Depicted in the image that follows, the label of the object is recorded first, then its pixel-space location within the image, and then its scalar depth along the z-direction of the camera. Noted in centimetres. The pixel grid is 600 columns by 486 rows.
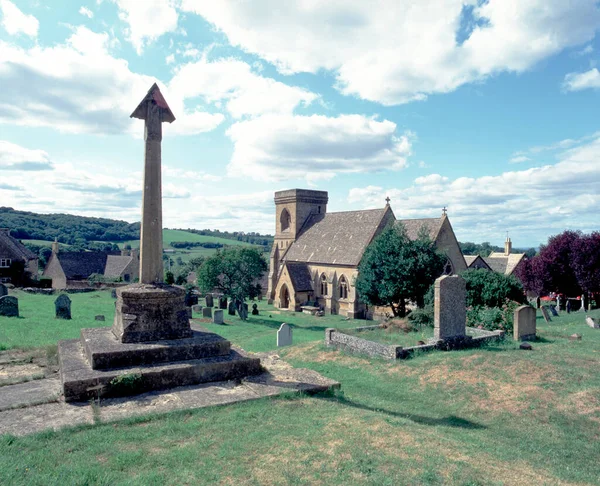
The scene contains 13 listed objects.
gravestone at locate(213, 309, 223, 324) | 2652
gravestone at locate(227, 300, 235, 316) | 3028
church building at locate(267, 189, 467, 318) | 3584
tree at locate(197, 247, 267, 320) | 3195
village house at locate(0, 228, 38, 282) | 4103
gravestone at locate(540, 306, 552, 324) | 2691
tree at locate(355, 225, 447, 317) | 2611
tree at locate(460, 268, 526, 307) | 2300
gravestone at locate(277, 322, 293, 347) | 1872
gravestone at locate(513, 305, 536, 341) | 1622
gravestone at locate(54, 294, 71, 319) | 2067
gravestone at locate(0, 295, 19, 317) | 1972
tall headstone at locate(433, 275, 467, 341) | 1503
